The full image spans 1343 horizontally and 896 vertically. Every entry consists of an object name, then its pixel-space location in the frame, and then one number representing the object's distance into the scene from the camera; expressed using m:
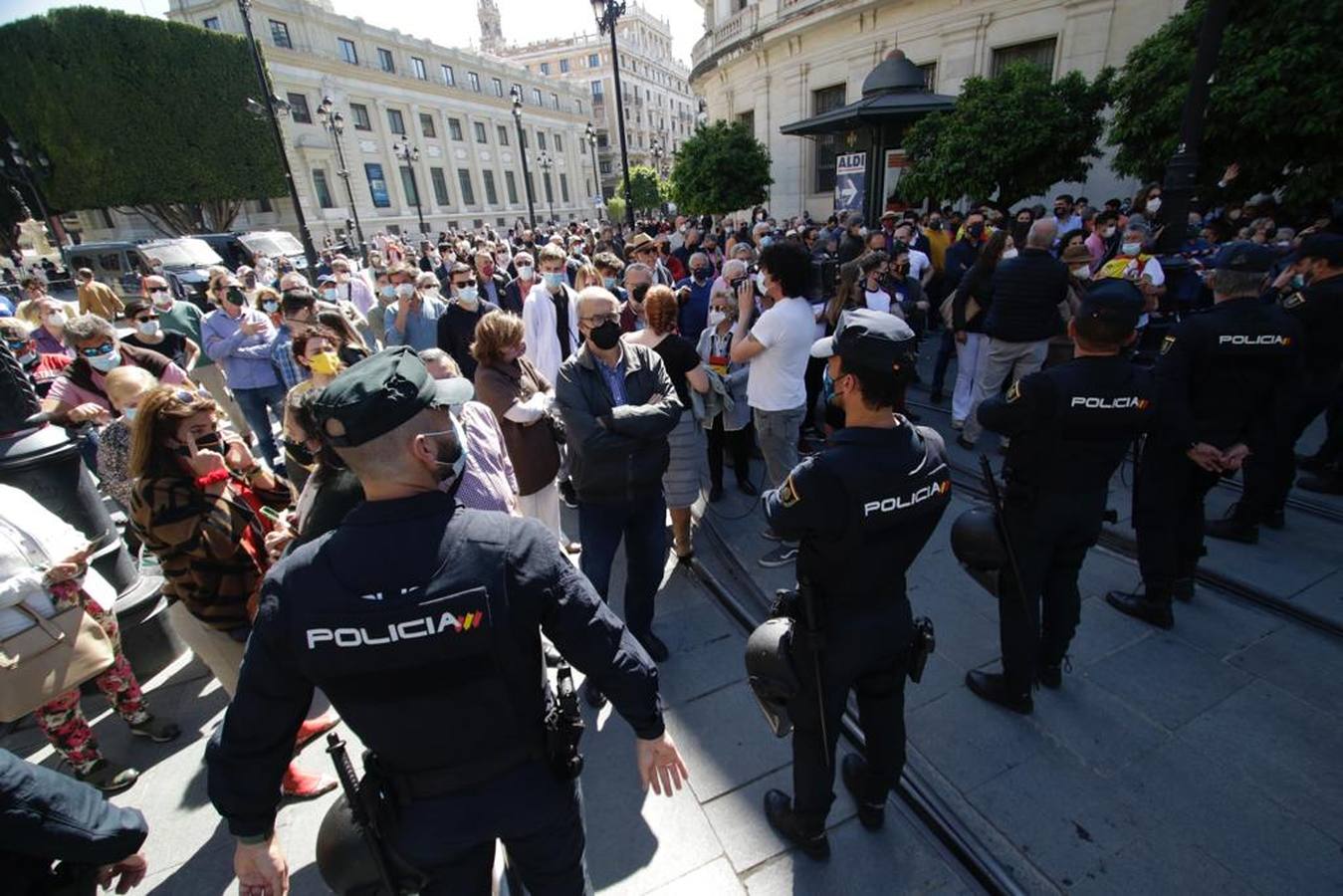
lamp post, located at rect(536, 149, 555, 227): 59.08
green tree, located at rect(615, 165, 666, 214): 47.47
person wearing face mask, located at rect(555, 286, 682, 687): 3.15
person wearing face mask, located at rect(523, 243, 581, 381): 5.84
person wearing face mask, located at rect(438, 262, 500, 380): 5.99
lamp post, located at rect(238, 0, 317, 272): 14.52
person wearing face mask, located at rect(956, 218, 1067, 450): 5.24
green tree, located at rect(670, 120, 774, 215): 18.47
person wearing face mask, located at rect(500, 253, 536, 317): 8.05
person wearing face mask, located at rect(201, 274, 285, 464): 6.05
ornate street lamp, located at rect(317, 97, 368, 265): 27.39
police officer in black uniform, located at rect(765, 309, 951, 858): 1.96
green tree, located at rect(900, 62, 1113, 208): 11.40
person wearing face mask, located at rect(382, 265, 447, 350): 6.52
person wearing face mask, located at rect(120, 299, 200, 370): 5.79
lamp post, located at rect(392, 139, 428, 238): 42.25
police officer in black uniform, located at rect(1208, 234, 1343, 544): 4.12
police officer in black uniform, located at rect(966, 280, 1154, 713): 2.63
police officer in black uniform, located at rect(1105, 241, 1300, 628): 3.35
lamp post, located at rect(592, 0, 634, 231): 14.91
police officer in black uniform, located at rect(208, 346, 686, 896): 1.35
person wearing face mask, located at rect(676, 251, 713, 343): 6.52
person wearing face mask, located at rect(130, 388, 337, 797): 2.51
